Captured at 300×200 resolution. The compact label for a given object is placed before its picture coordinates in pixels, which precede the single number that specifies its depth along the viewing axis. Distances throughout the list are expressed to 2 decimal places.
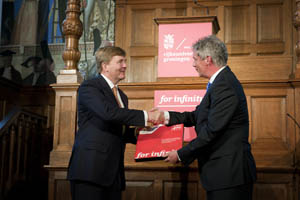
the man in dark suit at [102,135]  3.04
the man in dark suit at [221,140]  2.78
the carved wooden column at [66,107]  4.57
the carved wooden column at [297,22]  4.80
